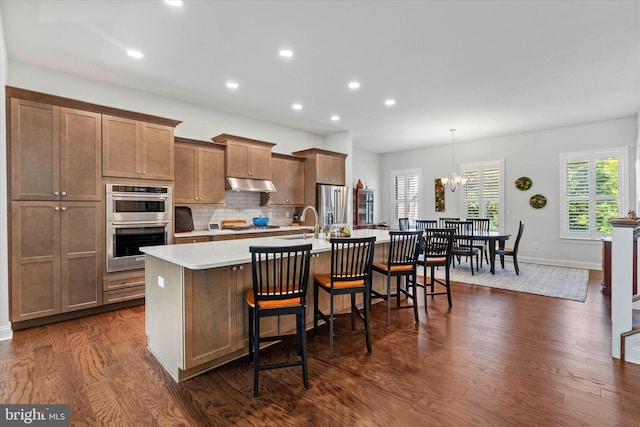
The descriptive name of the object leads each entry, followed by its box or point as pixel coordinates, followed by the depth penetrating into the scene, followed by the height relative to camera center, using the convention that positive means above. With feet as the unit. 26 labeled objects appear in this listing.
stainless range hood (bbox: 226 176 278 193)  17.19 +1.60
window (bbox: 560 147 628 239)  19.75 +1.47
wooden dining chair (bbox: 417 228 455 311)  13.03 -1.70
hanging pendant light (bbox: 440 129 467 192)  22.00 +2.25
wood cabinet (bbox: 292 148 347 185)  21.01 +3.28
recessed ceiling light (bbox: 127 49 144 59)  11.34 +5.93
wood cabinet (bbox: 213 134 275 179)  17.20 +3.24
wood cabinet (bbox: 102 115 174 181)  12.57 +2.72
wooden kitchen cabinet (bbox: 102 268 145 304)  12.45 -3.06
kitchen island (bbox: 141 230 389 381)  7.30 -2.44
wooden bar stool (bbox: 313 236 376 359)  8.52 -2.03
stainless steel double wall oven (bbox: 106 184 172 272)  12.48 -0.39
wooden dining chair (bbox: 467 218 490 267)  20.94 -1.15
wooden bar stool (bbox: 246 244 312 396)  6.91 -2.17
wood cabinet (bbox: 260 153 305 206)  19.98 +2.13
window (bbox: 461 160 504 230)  24.31 +1.66
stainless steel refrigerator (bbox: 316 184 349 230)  21.13 +0.64
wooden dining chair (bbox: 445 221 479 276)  19.02 -1.67
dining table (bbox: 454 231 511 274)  18.42 -1.57
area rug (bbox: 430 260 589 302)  15.16 -3.83
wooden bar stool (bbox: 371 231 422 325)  10.91 -1.62
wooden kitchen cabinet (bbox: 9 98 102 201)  10.74 +2.22
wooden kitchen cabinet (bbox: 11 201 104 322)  10.70 -1.65
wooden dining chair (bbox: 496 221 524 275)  18.92 -2.51
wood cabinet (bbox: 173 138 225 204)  15.51 +2.10
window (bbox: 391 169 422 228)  29.12 +1.77
